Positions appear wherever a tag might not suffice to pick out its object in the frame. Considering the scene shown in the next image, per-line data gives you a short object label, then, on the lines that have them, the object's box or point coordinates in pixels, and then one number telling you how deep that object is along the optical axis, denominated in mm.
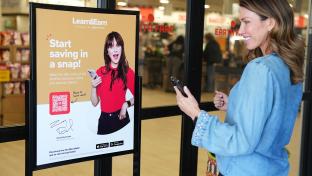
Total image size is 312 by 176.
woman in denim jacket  1568
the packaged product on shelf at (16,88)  6805
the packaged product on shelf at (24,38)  6766
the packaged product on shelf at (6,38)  6708
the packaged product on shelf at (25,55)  6824
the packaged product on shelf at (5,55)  6652
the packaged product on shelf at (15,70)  6691
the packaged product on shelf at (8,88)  6762
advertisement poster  1807
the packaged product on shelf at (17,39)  6731
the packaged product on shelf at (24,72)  6759
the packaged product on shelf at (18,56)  6725
